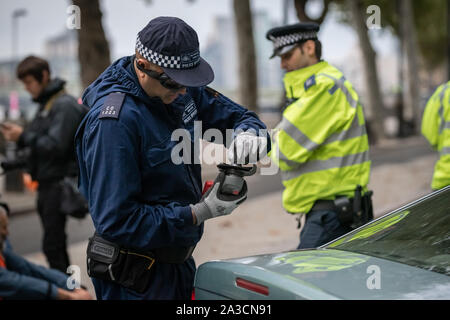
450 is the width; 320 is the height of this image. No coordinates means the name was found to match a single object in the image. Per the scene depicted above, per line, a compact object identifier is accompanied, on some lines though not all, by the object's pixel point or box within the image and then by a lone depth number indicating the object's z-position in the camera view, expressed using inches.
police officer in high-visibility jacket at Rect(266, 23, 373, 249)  292.7
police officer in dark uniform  195.5
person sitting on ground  317.7
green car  166.4
